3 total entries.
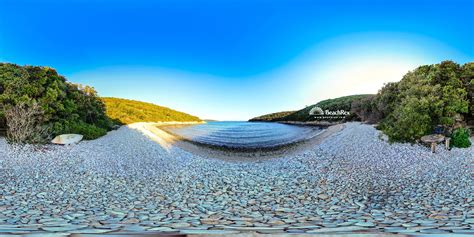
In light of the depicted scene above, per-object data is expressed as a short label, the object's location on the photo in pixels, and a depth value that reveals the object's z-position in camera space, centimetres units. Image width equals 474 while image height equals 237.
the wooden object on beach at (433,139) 1510
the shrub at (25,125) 1561
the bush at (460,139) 1588
